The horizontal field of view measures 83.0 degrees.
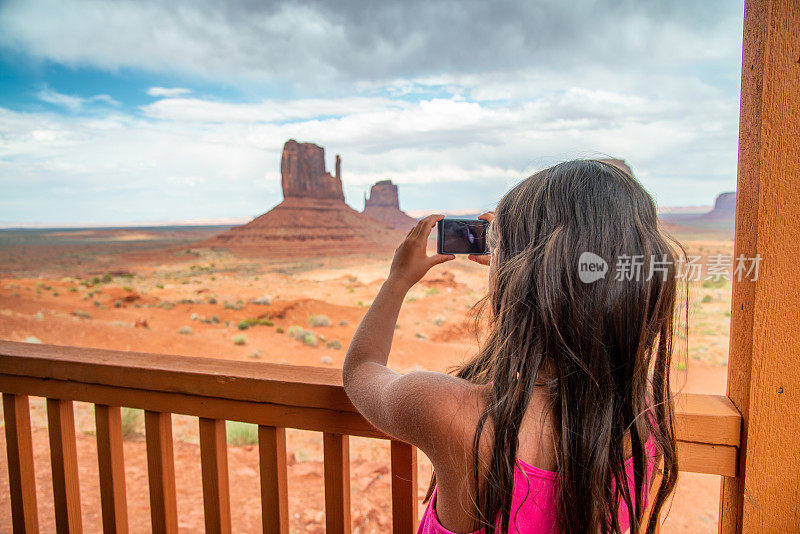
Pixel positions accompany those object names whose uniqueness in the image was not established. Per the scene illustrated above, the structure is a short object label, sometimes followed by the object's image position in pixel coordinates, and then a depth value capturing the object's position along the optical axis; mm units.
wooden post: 589
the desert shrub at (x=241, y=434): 5223
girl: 441
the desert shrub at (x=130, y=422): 4867
